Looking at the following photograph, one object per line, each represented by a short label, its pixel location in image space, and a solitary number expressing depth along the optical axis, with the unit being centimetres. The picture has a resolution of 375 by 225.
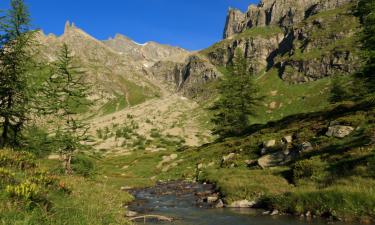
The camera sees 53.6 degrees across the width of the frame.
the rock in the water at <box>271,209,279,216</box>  2036
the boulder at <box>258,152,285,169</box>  3488
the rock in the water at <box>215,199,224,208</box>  2400
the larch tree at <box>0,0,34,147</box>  2630
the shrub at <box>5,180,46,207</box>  962
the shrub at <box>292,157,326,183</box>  2517
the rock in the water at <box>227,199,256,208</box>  2381
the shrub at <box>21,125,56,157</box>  2849
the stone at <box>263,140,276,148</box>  3960
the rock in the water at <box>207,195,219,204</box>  2622
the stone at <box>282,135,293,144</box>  3744
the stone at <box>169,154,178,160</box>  6041
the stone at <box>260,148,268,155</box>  3963
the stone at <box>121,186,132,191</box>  3838
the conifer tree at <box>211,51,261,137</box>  6606
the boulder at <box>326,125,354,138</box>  3149
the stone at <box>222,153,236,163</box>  4406
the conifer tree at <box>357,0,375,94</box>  3491
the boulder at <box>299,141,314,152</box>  3247
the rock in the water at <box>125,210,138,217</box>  2062
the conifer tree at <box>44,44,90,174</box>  2936
